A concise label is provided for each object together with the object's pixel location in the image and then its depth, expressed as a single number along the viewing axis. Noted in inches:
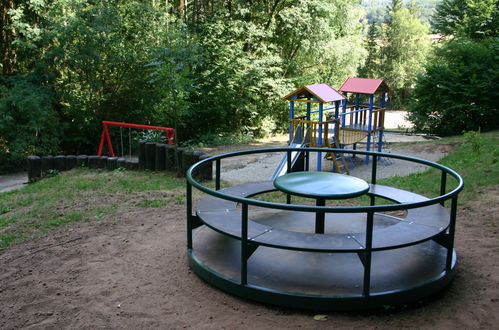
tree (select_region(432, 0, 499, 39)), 959.0
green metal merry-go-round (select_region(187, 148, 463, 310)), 149.3
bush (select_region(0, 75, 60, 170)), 580.4
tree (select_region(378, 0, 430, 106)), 1685.5
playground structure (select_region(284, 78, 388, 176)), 484.1
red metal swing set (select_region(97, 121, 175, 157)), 419.7
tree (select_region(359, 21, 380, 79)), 1739.7
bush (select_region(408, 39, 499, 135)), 666.2
